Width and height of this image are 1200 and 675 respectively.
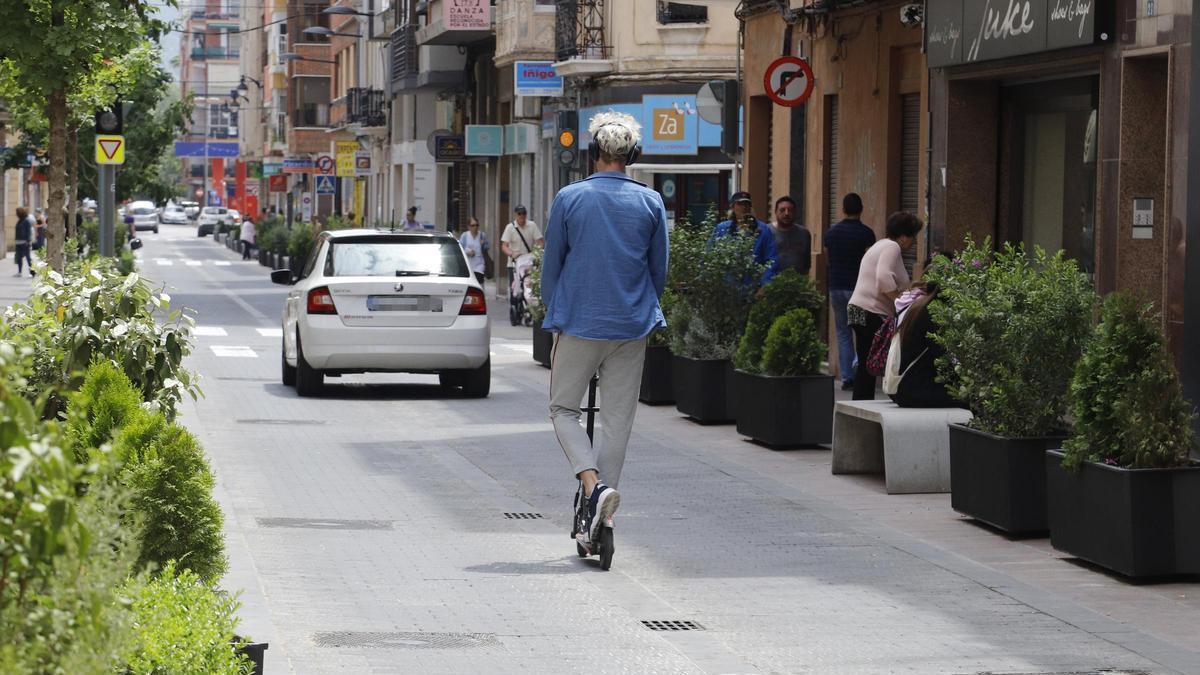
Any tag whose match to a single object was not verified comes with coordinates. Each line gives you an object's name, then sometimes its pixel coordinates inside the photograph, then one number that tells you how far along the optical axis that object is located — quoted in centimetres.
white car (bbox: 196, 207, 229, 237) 12056
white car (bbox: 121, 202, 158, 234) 12748
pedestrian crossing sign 6519
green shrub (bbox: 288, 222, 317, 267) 5478
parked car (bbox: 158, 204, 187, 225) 16188
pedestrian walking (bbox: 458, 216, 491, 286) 3728
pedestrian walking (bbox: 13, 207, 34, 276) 5259
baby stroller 3206
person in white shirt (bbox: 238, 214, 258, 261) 7719
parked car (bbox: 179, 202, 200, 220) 17238
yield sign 2645
